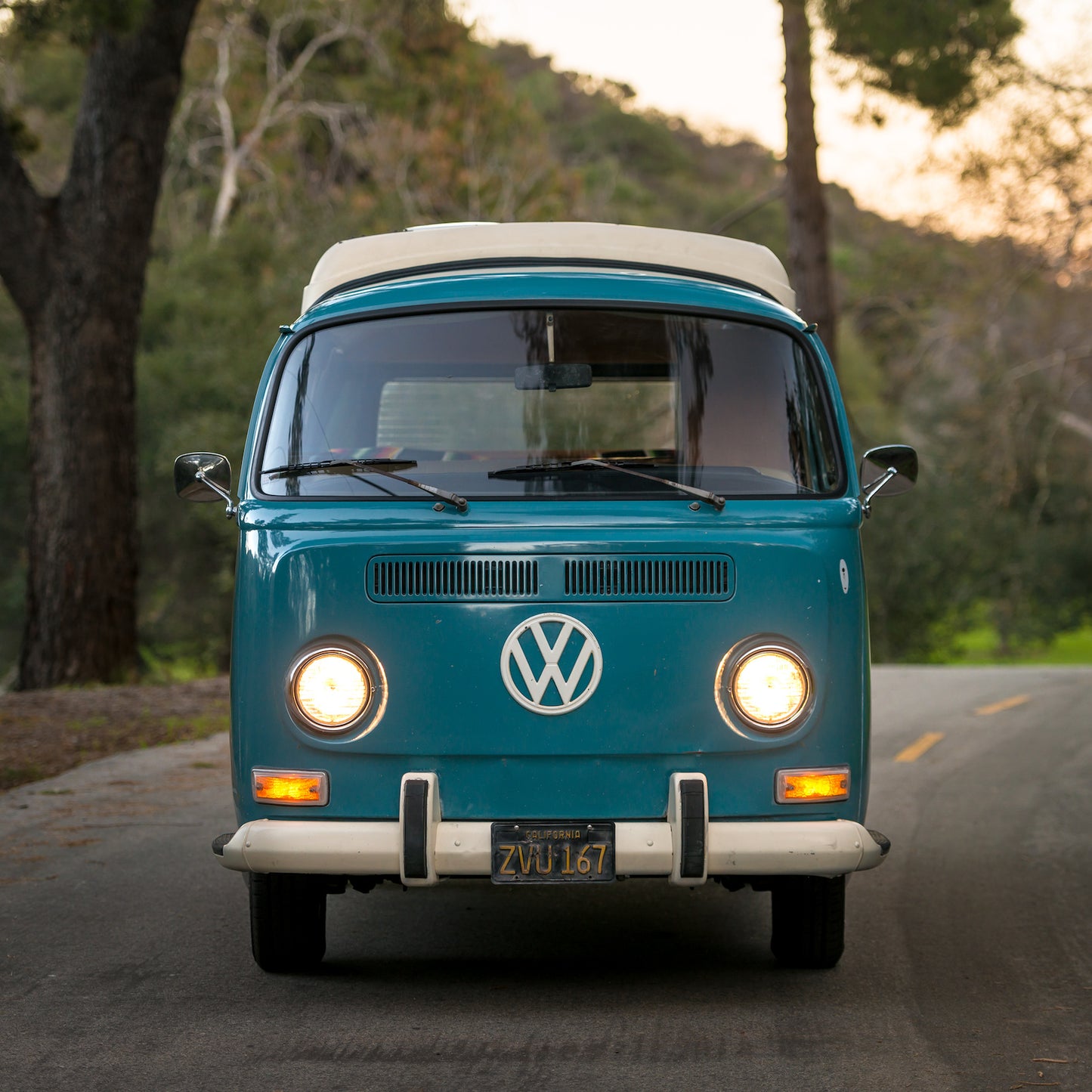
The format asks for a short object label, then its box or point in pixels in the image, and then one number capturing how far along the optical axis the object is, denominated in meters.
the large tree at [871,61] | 23.58
